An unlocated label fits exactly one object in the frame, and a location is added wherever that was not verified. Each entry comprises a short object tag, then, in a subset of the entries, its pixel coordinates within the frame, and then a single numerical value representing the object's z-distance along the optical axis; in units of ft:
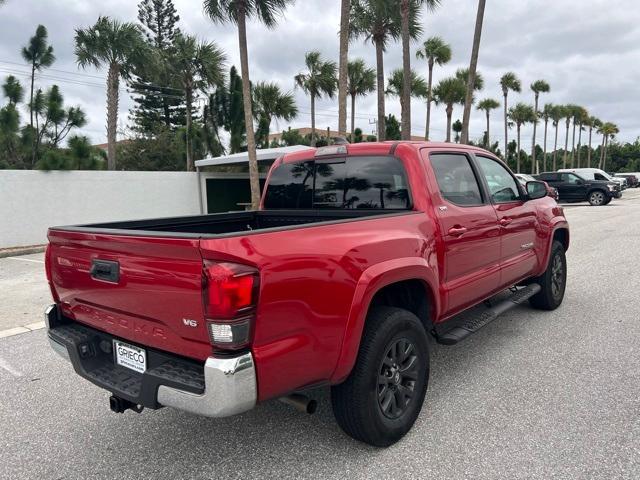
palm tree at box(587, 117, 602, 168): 236.38
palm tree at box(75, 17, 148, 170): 62.28
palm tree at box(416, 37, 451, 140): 98.97
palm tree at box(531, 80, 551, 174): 169.19
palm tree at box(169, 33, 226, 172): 72.59
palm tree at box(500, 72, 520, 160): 148.77
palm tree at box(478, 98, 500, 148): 154.40
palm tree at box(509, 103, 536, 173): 172.76
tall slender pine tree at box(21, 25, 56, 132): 53.93
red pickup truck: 6.88
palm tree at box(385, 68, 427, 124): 93.97
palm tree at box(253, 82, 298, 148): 89.10
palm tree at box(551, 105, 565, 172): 194.70
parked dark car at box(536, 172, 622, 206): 76.28
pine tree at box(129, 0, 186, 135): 123.65
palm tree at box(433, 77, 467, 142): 105.19
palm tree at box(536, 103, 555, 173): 192.44
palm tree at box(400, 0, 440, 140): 59.52
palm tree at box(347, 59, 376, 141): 95.91
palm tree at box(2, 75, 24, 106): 47.73
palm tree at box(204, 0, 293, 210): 49.75
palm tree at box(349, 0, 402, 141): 63.36
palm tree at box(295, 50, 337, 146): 88.58
